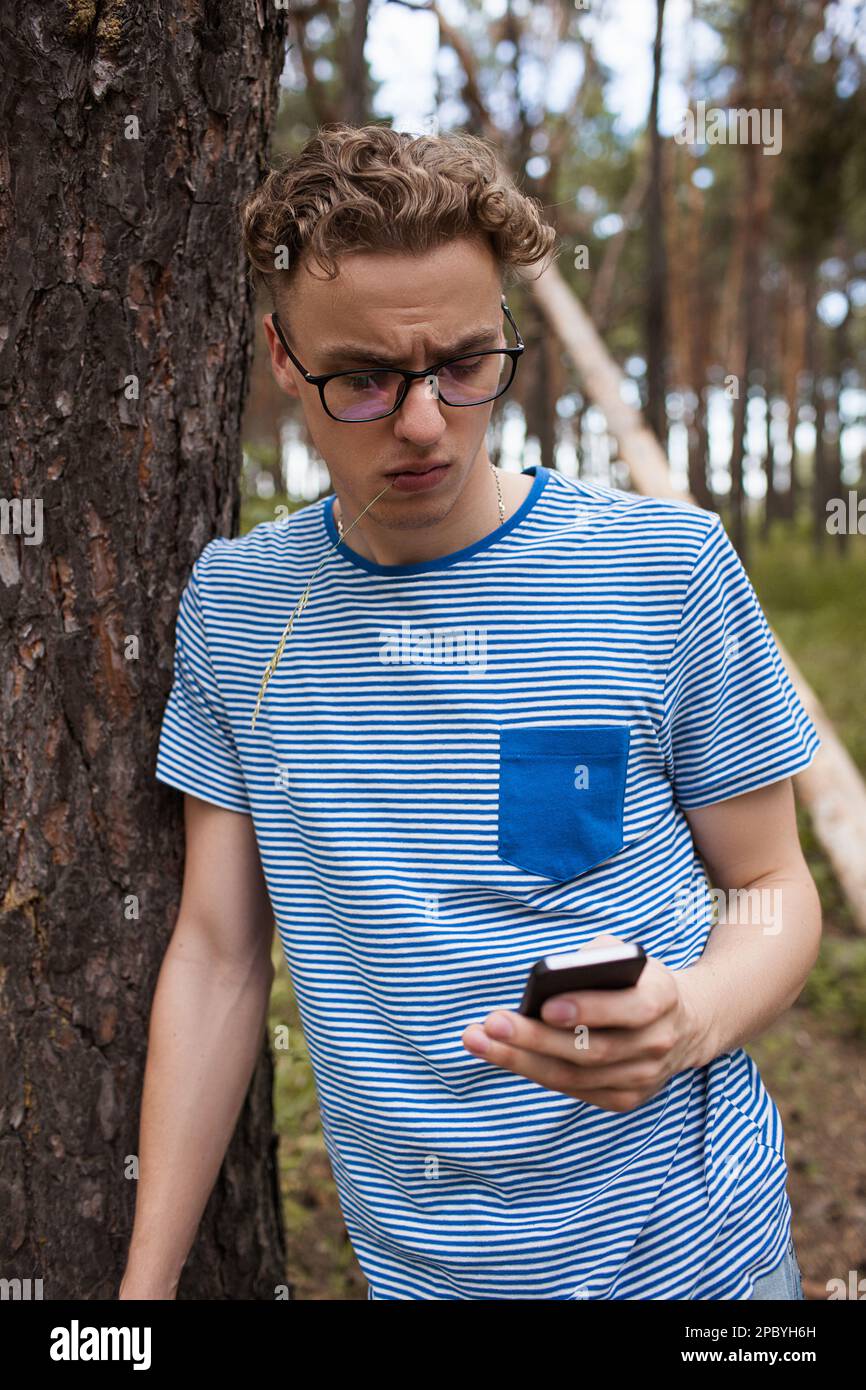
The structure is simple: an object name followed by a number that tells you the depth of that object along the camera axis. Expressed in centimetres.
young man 156
